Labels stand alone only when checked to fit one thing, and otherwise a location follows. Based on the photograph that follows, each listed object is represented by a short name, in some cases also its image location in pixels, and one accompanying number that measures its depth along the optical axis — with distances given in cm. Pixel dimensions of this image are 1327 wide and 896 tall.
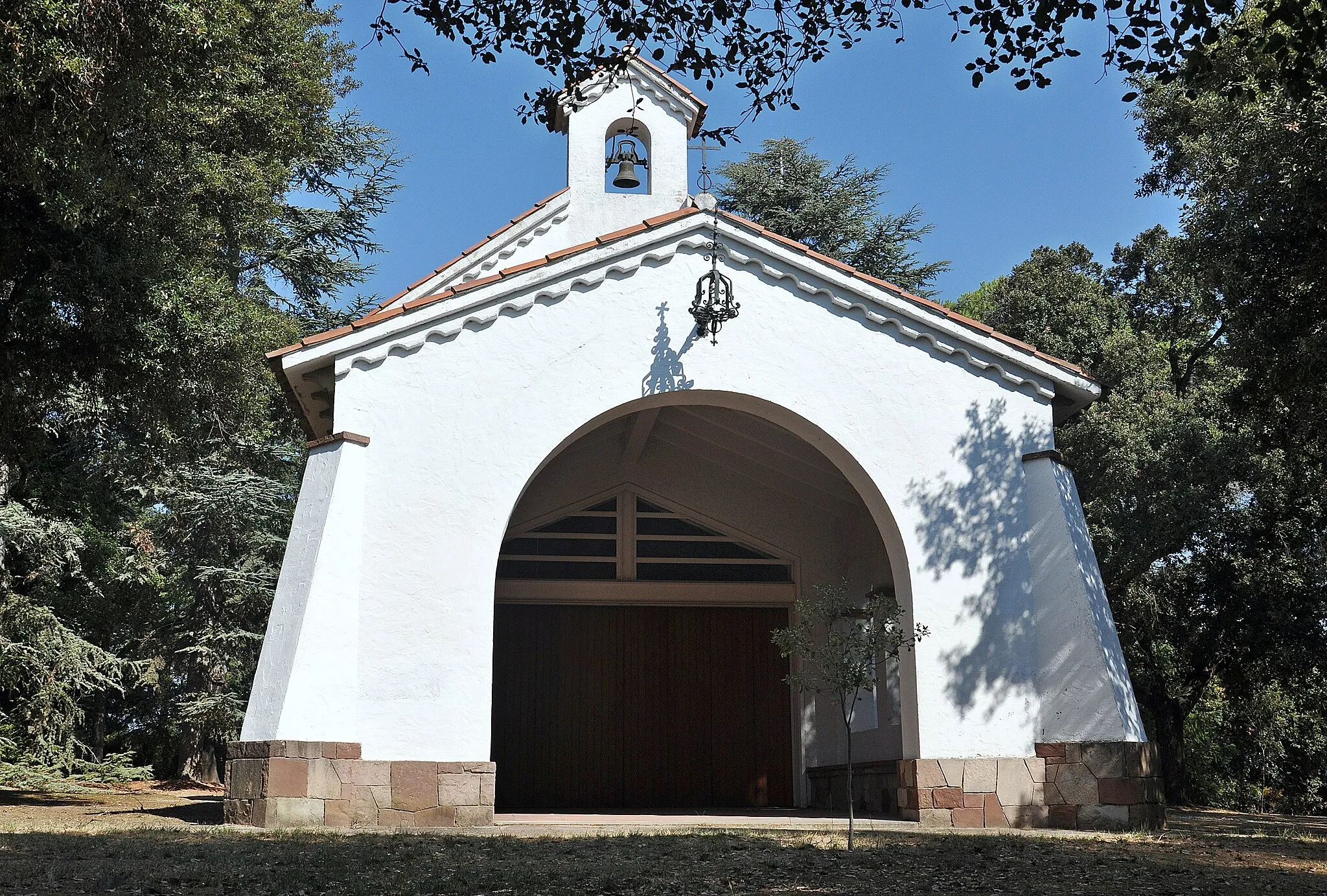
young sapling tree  970
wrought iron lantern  1269
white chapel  1118
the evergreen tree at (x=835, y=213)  3316
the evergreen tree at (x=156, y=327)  948
